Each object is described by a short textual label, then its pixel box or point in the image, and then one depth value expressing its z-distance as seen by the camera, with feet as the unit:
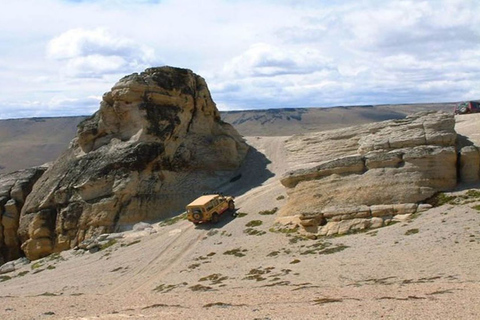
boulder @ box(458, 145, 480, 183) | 126.11
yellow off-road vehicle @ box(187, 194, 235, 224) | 146.00
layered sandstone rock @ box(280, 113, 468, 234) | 122.01
